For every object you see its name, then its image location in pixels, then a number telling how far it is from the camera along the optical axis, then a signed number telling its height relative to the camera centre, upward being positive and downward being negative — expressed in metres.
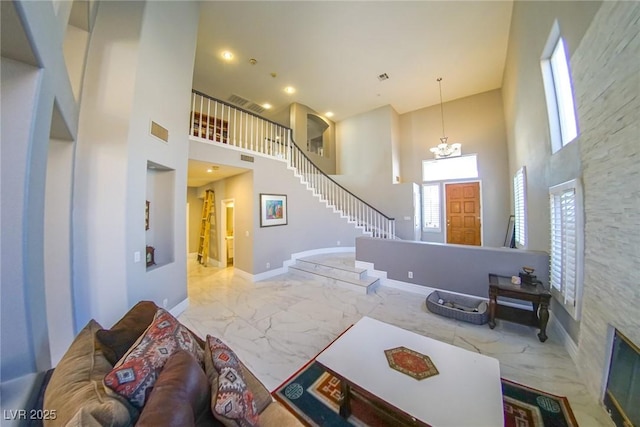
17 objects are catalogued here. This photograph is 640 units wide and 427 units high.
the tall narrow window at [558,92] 2.45 +1.56
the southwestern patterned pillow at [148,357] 0.86 -0.66
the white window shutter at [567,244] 1.99 -0.28
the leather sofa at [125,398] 0.74 -0.70
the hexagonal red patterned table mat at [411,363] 1.51 -1.10
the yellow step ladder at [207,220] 6.02 -0.11
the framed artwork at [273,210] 4.83 +0.16
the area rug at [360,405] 1.54 -1.47
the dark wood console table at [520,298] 2.39 -0.99
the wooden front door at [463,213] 6.24 +0.12
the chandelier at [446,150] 5.19 +1.66
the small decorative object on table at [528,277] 2.61 -0.74
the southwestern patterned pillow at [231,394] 0.91 -0.81
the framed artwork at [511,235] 4.79 -0.41
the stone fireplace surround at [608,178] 1.36 +0.29
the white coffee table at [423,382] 1.22 -1.11
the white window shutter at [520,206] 3.80 +0.22
